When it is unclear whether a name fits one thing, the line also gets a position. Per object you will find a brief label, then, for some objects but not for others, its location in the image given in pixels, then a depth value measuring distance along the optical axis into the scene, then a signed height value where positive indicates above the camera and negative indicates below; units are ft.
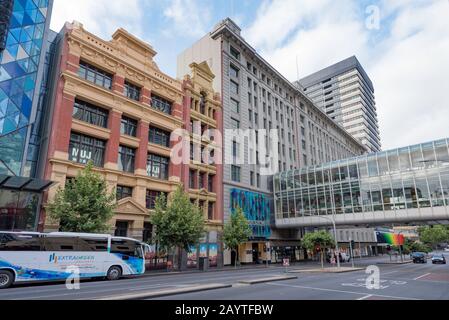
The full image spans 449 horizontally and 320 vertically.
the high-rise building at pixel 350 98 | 425.28 +199.76
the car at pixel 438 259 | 150.82 -10.35
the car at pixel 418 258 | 168.86 -10.88
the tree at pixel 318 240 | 126.93 -0.51
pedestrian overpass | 118.21 +20.92
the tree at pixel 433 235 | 362.12 +3.20
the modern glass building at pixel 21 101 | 81.10 +42.91
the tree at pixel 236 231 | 126.93 +3.42
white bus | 58.39 -3.24
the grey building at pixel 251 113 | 153.48 +72.96
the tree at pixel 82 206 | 77.92 +8.93
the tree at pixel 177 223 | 100.37 +5.58
